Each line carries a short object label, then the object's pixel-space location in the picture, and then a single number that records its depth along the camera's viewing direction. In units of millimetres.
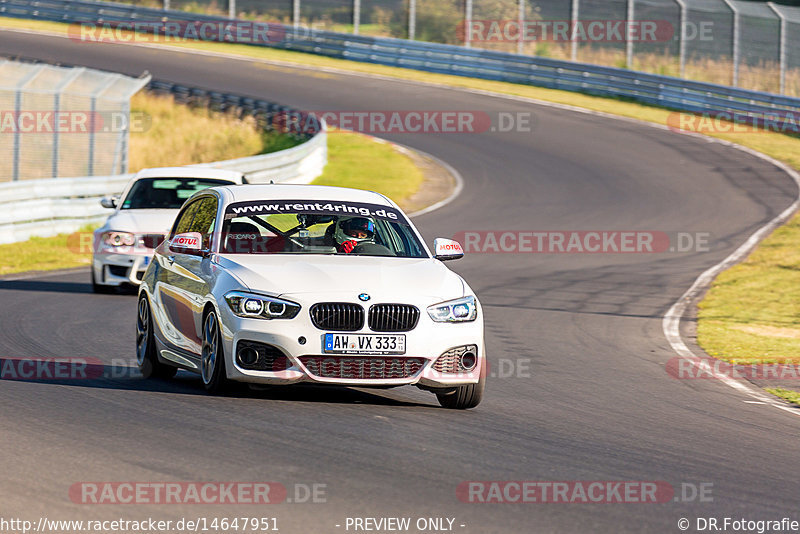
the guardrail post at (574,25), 43375
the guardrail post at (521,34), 44344
